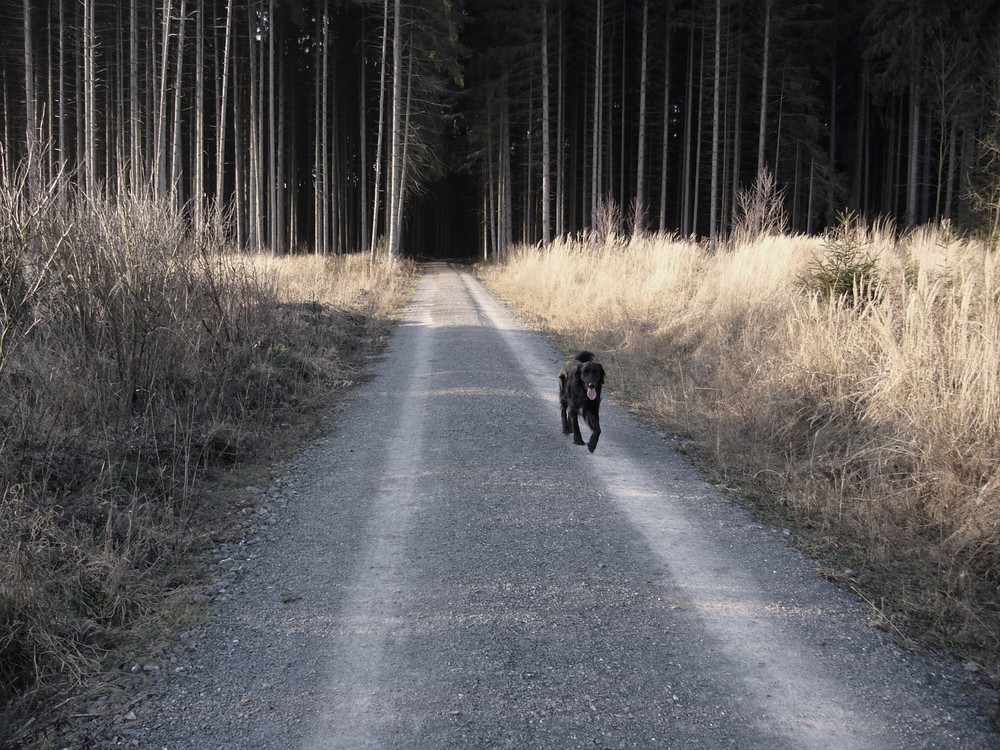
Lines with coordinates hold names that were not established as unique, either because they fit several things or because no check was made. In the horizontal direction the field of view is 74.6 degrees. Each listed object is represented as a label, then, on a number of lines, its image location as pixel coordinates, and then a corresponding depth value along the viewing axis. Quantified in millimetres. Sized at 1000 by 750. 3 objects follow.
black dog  6188
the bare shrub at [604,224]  19156
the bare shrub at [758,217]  14545
